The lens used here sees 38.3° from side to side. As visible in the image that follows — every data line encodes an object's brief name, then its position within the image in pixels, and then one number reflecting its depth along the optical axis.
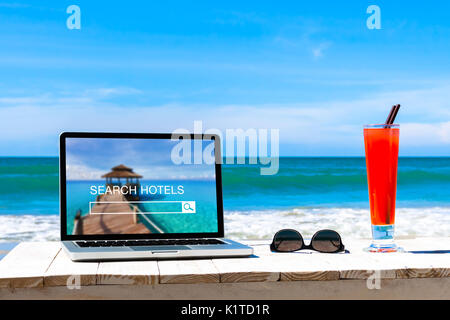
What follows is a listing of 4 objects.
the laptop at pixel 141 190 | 1.65
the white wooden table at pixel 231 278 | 1.32
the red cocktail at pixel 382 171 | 1.59
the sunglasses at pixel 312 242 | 1.64
